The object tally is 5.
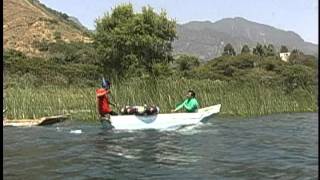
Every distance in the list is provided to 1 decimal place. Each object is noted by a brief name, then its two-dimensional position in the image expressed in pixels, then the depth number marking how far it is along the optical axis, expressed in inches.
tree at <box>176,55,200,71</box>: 2620.6
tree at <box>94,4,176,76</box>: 2026.3
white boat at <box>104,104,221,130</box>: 829.8
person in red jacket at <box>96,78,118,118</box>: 834.7
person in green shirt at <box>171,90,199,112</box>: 897.5
